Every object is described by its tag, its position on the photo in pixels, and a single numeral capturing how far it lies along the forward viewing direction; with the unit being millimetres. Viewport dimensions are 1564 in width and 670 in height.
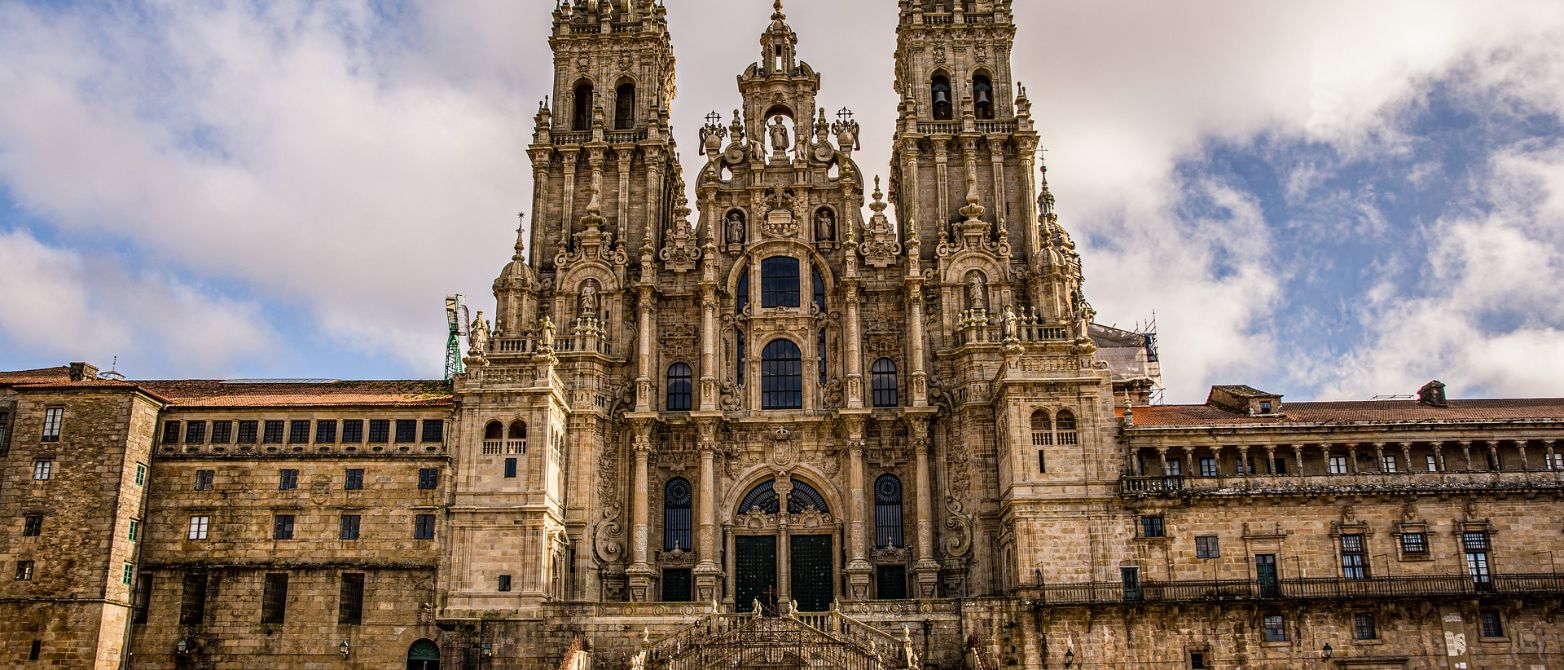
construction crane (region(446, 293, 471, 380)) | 73688
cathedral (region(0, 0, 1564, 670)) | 46750
